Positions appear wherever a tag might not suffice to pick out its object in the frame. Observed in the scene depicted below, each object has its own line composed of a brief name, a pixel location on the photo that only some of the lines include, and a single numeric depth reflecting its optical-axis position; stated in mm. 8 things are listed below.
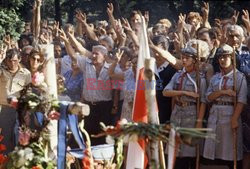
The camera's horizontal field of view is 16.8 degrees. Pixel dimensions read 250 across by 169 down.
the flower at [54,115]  6580
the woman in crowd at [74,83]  10981
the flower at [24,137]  6721
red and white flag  6230
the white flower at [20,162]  6659
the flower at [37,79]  6721
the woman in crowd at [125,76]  9903
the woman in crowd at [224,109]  8720
